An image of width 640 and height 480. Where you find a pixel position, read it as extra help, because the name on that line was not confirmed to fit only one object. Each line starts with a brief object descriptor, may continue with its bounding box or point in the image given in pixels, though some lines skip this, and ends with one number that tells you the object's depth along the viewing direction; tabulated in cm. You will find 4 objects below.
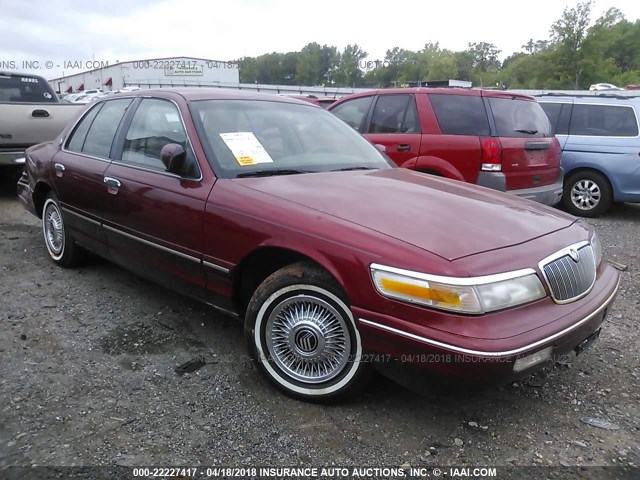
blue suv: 723
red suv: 573
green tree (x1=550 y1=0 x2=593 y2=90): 4019
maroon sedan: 218
